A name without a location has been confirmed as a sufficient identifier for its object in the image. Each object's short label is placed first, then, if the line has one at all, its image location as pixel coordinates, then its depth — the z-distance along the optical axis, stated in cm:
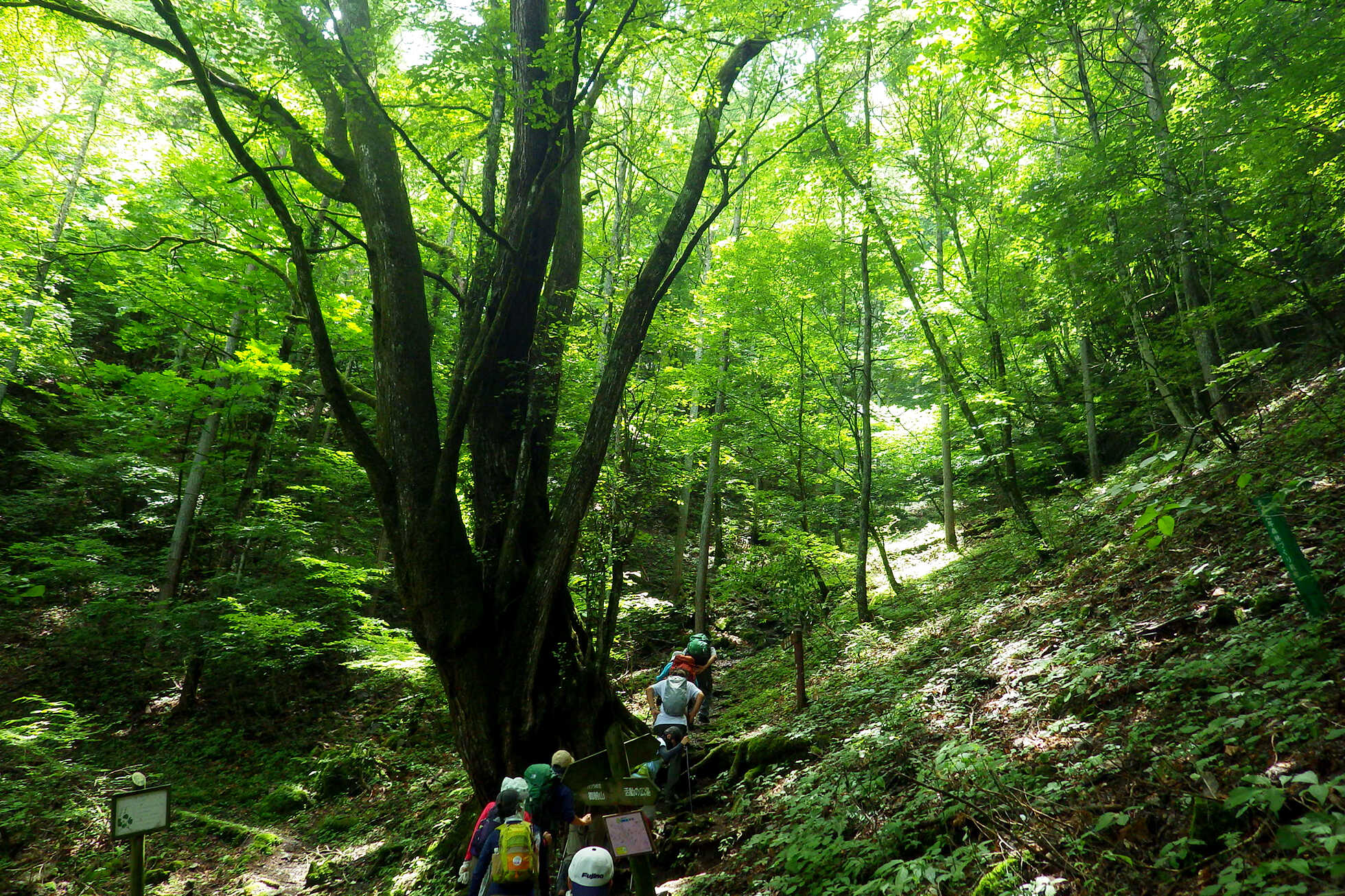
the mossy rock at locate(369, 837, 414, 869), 727
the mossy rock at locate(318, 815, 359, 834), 871
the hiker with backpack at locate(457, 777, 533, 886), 432
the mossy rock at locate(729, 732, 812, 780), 593
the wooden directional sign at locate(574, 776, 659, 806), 398
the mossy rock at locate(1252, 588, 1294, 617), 373
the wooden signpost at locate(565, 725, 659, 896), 398
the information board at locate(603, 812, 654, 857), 375
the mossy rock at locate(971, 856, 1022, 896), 270
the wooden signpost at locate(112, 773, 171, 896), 483
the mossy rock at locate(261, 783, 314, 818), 912
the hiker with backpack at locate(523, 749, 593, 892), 460
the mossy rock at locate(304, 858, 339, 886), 733
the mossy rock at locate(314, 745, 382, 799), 976
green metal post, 322
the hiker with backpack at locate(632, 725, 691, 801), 601
